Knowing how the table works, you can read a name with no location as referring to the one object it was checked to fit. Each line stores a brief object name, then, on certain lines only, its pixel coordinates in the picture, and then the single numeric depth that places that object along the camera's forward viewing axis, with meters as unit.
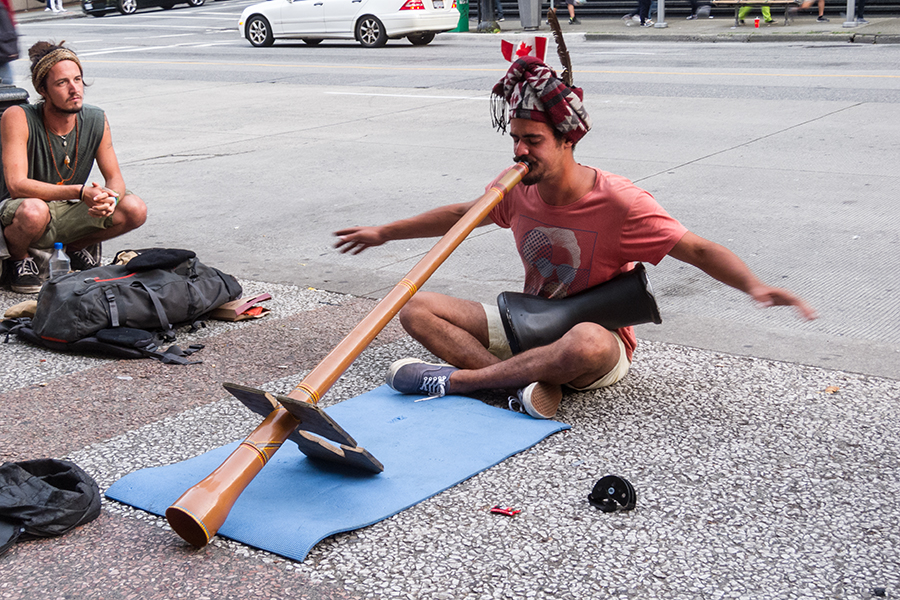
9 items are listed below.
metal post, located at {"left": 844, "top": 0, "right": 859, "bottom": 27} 17.64
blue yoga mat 2.71
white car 18.50
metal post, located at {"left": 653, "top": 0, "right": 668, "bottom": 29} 20.09
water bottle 5.08
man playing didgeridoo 3.26
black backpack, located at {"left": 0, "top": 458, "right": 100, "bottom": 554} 2.66
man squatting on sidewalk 4.80
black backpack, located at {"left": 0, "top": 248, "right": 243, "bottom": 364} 4.15
